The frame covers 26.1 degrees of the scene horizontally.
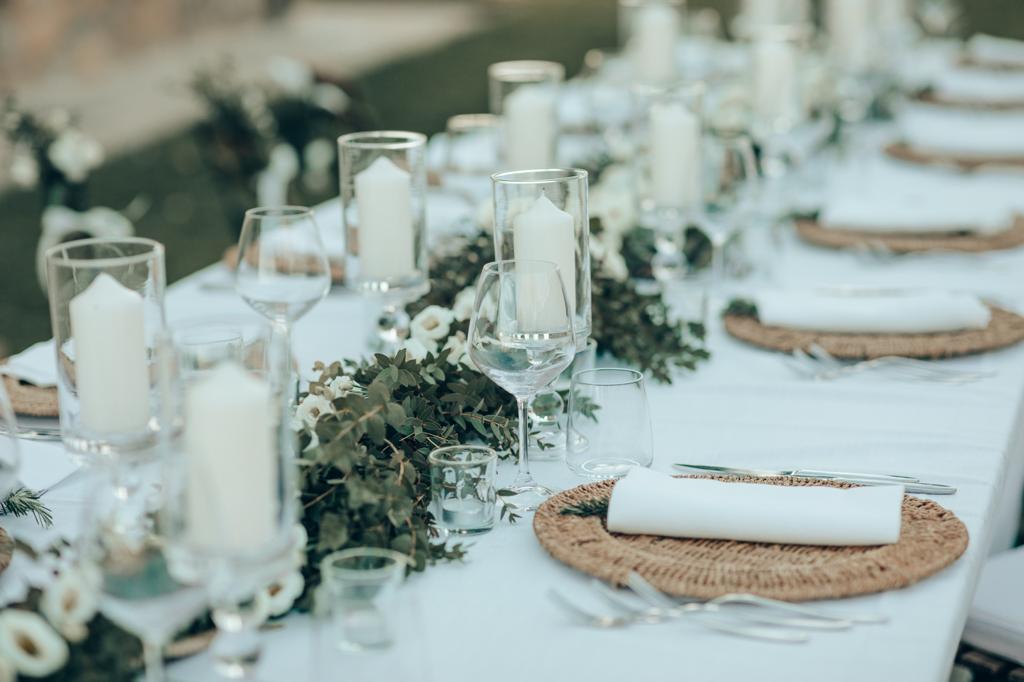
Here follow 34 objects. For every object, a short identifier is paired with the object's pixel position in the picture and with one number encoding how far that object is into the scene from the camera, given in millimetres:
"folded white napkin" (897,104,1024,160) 3610
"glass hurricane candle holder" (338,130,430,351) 2203
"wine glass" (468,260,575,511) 1872
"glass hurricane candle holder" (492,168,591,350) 1980
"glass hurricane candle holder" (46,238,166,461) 1751
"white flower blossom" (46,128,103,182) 3269
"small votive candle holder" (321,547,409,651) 1501
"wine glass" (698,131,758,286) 2471
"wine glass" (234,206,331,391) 2059
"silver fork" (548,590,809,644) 1681
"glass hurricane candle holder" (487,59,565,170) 2707
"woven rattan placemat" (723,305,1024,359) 2294
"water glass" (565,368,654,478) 1909
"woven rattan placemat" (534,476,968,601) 1724
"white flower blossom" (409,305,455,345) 2106
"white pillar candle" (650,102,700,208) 2489
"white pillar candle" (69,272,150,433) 1749
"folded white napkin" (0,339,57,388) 2206
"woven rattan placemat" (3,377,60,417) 2140
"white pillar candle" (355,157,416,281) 2203
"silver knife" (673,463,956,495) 1934
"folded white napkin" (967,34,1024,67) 5181
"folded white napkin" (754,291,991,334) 2343
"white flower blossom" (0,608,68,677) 1559
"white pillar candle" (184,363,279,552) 1503
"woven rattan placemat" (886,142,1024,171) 3473
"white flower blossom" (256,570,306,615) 1679
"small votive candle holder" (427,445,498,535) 1835
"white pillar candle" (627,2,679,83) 3714
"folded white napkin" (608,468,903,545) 1785
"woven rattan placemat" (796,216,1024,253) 2752
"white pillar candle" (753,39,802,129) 3116
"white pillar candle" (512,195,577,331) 1980
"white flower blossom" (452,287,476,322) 2155
